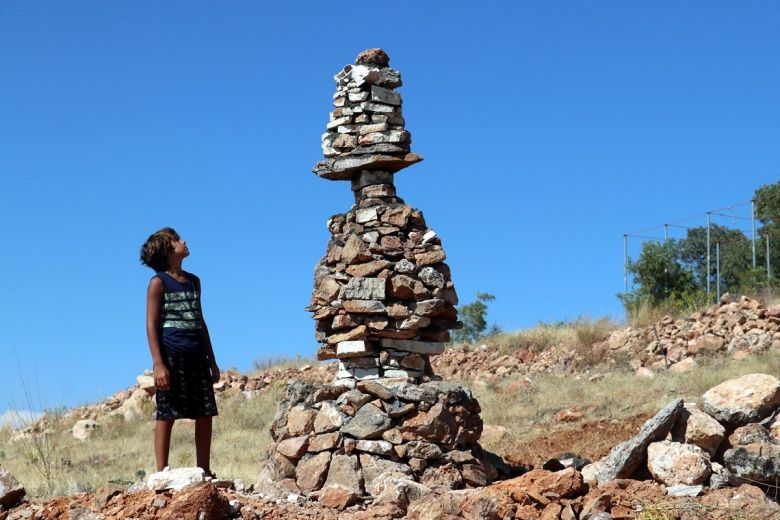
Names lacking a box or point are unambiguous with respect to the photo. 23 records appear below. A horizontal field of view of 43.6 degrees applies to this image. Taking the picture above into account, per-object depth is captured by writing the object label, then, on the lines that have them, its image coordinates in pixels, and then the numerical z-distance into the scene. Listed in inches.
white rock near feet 270.5
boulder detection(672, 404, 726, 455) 335.3
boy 297.3
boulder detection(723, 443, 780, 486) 315.6
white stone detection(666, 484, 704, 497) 292.4
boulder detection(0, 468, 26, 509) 289.7
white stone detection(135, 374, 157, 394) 809.5
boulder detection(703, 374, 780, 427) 354.3
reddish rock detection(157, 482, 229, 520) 245.4
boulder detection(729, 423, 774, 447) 332.2
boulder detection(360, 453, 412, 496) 312.9
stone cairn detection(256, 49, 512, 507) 320.5
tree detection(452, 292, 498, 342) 1225.2
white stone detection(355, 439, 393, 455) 318.7
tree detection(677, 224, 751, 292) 1359.5
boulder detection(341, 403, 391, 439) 321.4
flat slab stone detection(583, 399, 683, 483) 321.4
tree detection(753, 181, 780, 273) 1294.3
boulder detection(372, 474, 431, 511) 275.9
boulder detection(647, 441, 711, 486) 314.7
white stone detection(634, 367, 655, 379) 623.5
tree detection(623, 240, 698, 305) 1163.2
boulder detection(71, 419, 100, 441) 718.5
